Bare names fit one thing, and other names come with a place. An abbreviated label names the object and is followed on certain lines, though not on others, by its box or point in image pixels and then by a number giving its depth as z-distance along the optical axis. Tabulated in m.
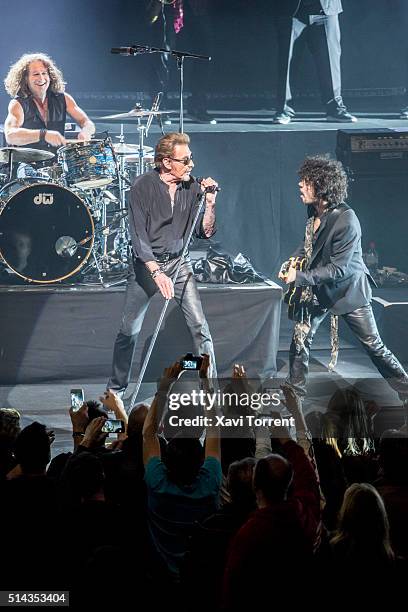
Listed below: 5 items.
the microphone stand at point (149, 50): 16.61
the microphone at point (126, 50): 16.75
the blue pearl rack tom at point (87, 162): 17.56
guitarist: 15.47
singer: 14.96
